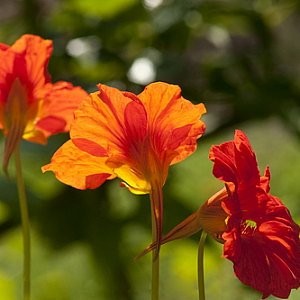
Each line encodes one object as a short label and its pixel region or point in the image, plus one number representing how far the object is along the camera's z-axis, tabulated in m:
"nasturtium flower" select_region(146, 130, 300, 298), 0.56
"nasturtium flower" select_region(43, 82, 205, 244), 0.58
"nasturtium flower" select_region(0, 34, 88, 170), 0.64
